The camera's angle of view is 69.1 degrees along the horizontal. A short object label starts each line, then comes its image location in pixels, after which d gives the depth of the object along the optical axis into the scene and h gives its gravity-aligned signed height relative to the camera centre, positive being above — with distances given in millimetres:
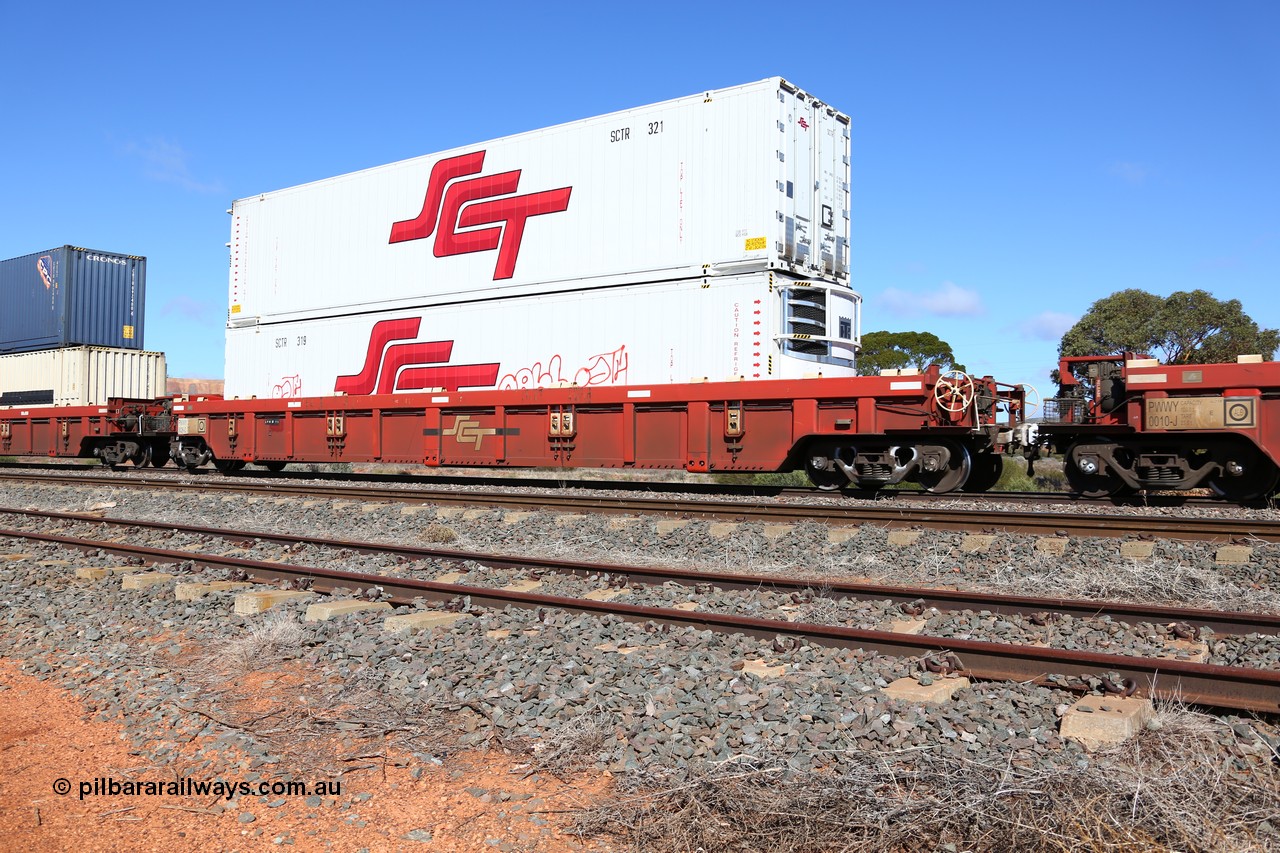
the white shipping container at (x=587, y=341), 13016 +1520
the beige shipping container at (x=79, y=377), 23859 +1434
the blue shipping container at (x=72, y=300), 24891 +3632
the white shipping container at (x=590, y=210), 13133 +3639
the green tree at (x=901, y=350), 42688 +4165
